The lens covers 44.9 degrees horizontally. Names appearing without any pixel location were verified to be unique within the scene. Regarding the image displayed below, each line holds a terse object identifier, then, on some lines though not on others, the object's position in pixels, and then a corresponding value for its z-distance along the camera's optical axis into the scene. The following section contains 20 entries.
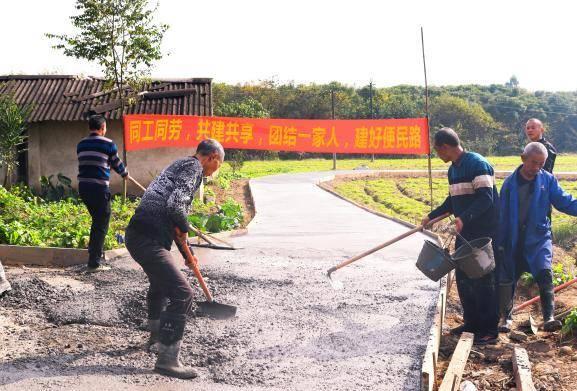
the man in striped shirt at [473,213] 6.32
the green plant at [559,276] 8.51
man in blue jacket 6.82
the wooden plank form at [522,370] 5.16
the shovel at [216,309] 6.40
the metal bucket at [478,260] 6.28
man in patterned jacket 5.09
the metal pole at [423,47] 13.35
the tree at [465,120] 66.94
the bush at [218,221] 11.79
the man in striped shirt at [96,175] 8.44
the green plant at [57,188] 18.25
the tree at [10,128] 17.30
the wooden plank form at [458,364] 4.88
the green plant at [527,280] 8.96
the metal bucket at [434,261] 6.51
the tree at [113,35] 17.88
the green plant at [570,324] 6.44
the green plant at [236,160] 31.20
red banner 16.89
